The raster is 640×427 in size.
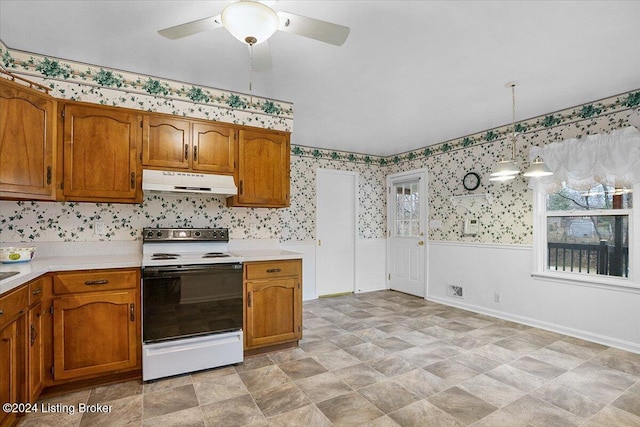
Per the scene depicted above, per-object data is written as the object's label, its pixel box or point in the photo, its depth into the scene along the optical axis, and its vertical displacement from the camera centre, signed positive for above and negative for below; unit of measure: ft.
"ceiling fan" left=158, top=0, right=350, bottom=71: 4.87 +3.09
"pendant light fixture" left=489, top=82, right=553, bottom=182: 9.88 +1.42
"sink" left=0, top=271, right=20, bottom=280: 5.80 -1.07
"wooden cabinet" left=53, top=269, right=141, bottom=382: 7.47 -2.55
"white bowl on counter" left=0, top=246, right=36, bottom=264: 7.43 -0.88
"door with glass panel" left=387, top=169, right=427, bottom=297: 17.70 -0.89
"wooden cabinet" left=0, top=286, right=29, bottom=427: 5.56 -2.40
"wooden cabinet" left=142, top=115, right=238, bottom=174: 9.45 +2.15
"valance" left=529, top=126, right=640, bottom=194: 10.21 +1.80
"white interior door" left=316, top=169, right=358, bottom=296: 17.76 -0.86
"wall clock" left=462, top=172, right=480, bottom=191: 14.89 +1.57
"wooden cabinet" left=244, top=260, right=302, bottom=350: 9.58 -2.65
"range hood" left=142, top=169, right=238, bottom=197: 9.12 +0.96
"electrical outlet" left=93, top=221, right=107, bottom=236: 9.45 -0.34
